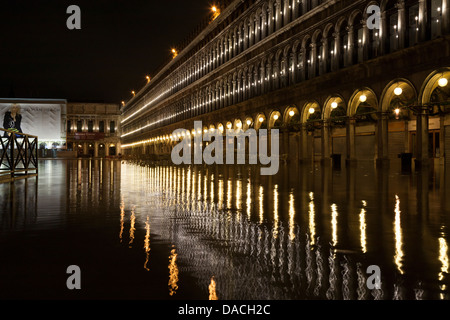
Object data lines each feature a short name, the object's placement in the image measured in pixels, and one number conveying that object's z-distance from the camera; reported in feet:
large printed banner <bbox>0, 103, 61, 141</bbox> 398.01
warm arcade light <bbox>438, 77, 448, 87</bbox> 73.61
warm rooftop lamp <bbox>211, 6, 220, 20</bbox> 187.73
